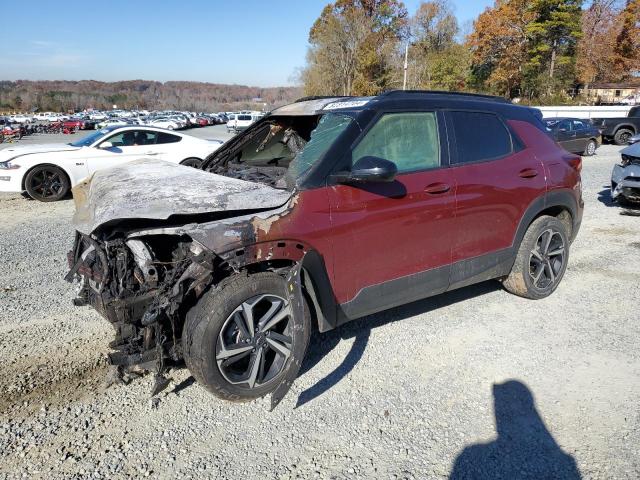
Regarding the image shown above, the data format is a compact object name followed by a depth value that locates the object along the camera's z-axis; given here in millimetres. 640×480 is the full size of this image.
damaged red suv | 2799
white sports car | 9492
